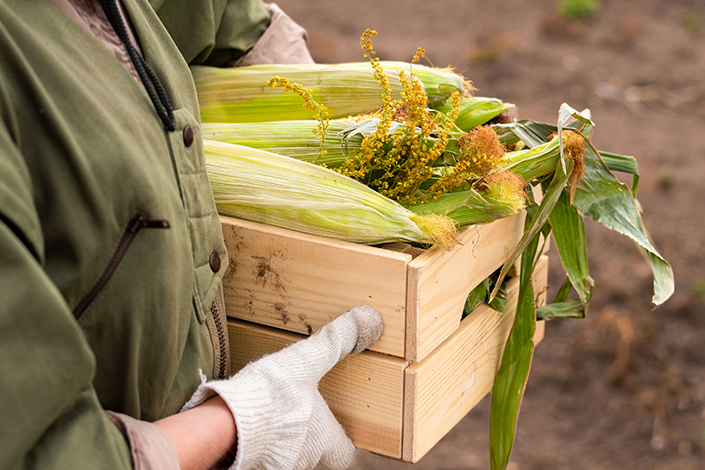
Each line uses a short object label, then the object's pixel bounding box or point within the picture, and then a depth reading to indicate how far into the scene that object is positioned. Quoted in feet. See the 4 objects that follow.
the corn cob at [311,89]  4.89
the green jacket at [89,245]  3.55
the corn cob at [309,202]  4.33
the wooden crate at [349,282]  4.26
